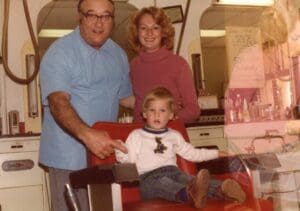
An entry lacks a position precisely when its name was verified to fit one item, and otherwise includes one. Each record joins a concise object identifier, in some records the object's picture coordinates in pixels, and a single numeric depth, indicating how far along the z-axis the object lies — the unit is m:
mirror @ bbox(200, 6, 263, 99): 5.70
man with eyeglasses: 2.20
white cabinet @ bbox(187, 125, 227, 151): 3.91
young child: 2.18
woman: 2.44
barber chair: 1.84
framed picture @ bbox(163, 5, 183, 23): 4.22
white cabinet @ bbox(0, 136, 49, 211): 3.49
